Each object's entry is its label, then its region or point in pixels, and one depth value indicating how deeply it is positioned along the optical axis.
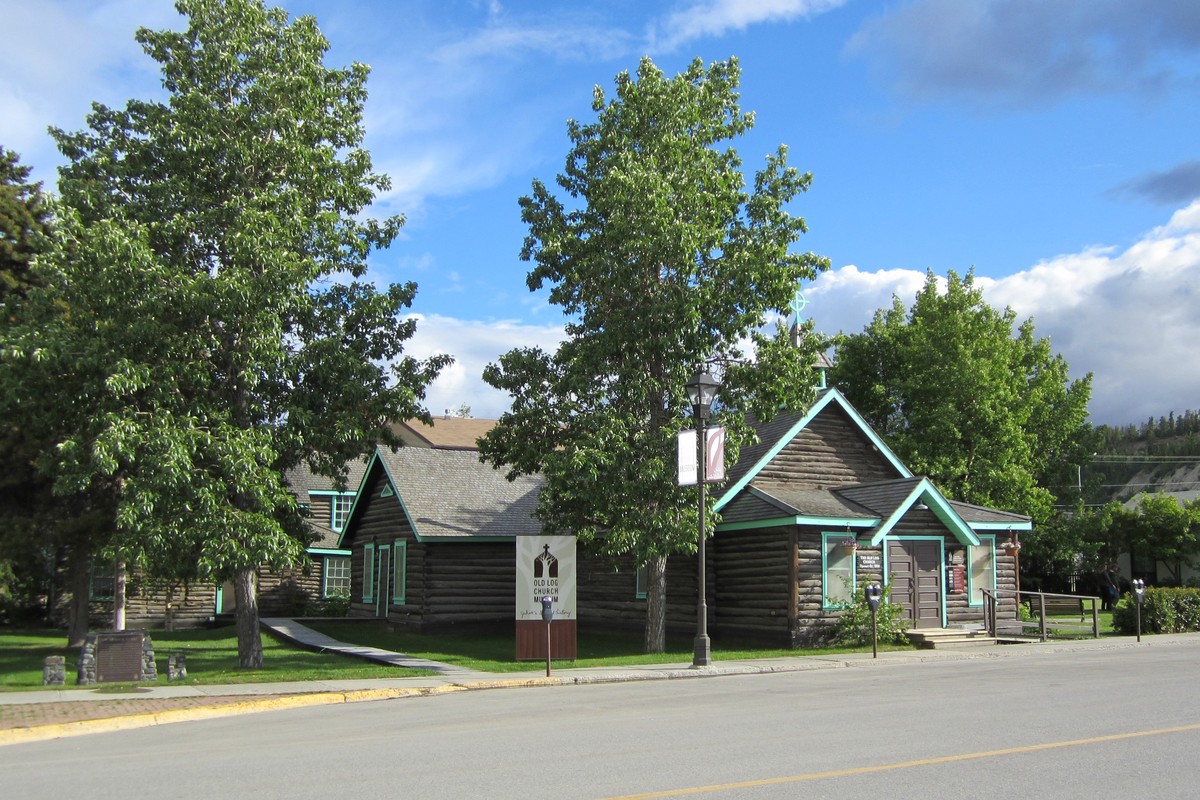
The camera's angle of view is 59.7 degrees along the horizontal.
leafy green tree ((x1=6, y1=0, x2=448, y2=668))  18.42
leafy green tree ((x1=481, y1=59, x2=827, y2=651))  20.94
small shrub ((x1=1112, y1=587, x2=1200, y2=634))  26.75
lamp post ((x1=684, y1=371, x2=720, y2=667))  19.12
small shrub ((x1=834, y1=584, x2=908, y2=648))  23.67
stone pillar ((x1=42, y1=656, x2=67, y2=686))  17.12
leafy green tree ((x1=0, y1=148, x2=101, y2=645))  23.34
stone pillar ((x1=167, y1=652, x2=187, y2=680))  17.95
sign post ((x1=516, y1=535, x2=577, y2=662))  20.47
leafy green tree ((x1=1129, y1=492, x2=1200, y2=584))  45.97
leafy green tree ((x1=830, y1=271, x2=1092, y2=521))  40.47
